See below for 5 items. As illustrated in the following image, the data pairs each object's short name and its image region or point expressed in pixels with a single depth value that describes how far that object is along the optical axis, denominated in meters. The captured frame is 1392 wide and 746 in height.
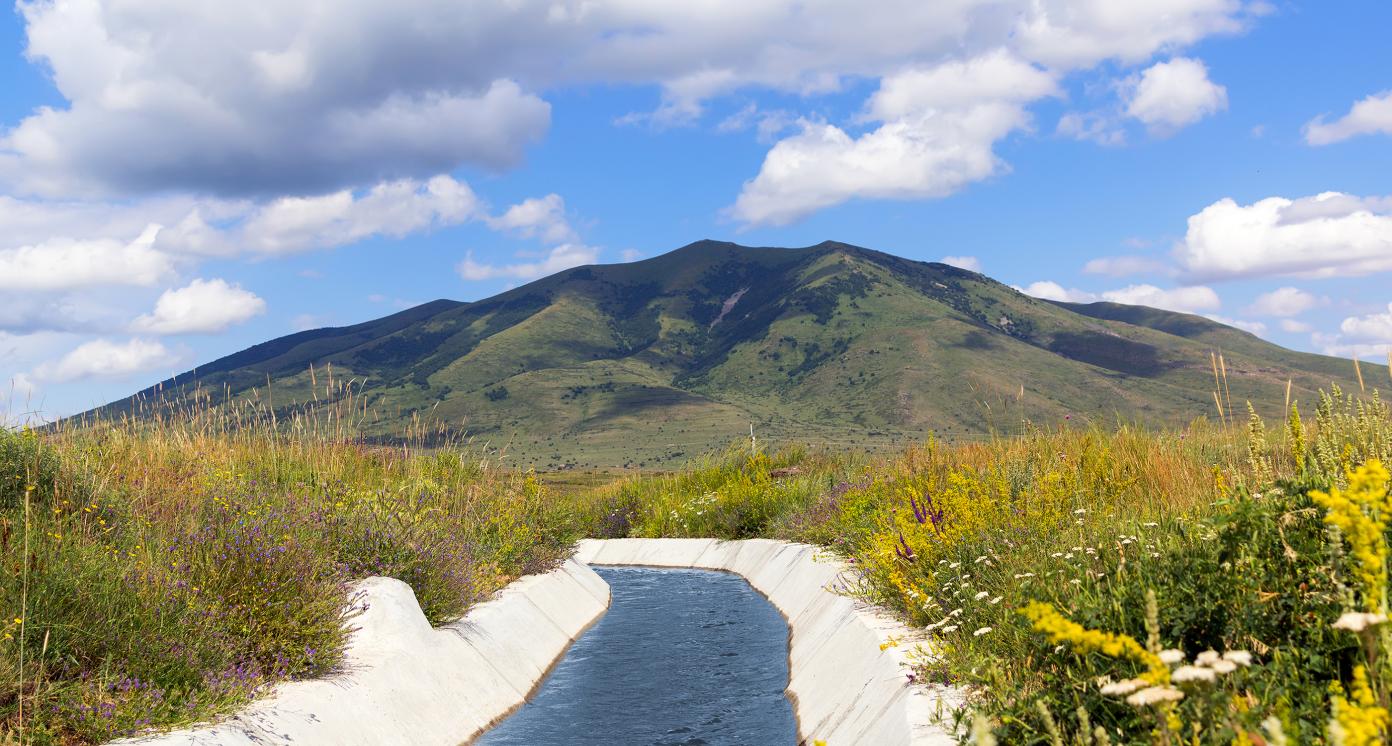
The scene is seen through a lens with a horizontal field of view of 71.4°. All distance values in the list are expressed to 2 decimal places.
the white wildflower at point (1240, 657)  4.69
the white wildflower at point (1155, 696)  4.30
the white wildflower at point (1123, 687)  4.93
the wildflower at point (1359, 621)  4.22
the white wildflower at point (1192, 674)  4.52
